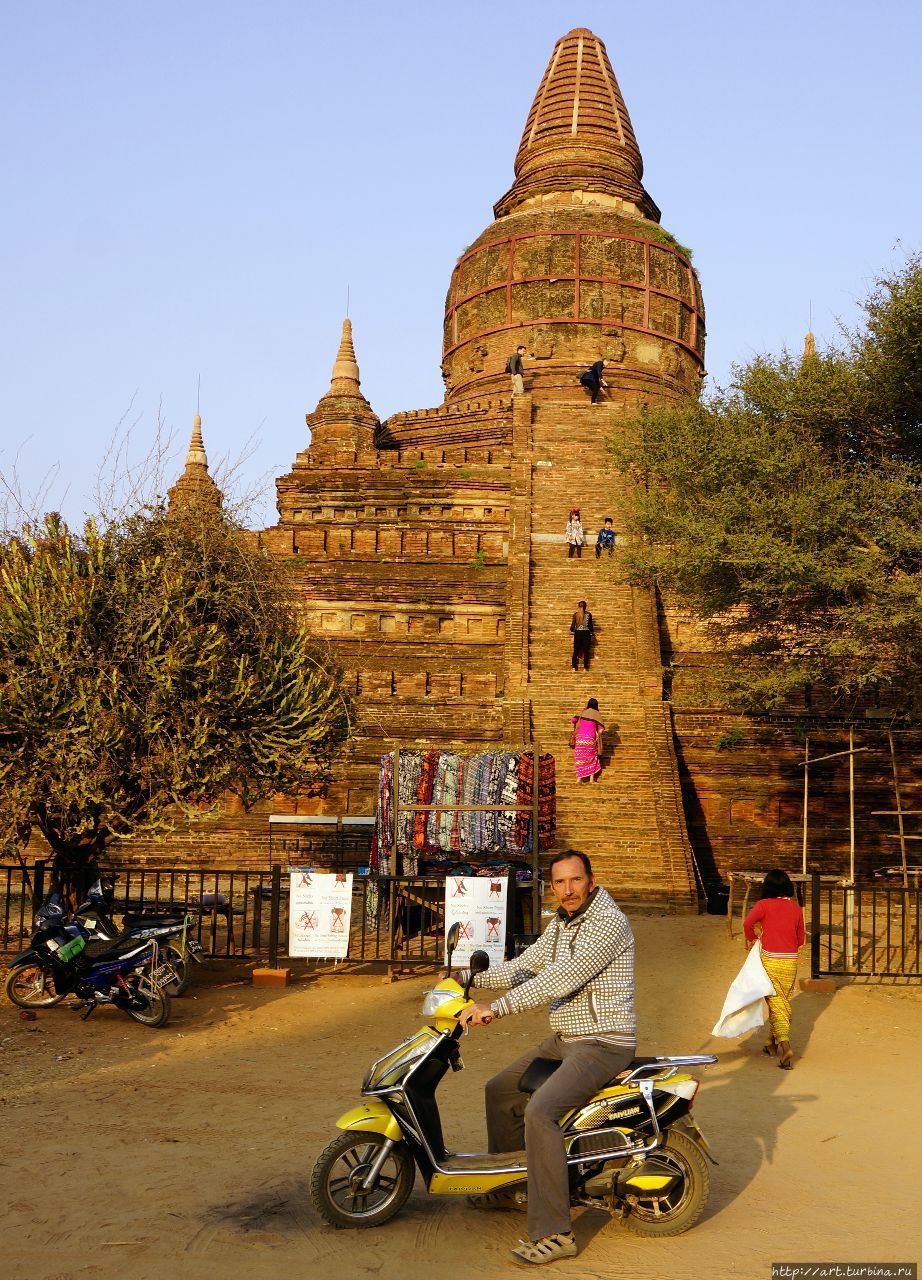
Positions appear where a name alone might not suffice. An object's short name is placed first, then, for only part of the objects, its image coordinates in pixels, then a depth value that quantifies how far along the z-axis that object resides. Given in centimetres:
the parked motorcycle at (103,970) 988
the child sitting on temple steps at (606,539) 2458
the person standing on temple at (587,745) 1809
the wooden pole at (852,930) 1155
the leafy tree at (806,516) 1347
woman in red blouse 924
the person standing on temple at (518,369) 3173
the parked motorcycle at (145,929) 1023
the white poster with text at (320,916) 1156
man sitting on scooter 523
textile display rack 1321
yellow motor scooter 546
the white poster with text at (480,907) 1145
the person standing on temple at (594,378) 3162
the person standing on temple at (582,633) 2100
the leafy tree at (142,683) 1081
